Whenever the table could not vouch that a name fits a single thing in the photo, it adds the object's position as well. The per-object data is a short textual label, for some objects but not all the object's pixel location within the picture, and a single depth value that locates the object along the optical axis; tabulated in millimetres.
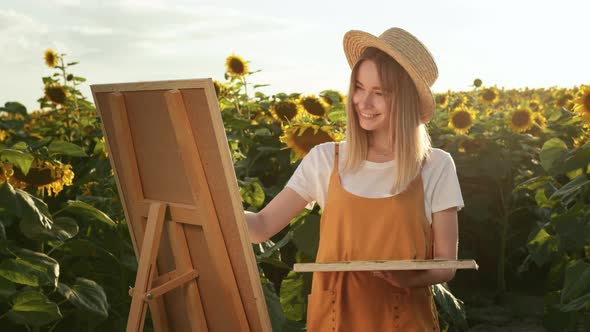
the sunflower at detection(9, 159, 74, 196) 4059
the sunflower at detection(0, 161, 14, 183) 3850
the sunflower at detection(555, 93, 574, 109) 7742
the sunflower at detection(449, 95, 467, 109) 10852
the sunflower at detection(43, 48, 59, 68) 7559
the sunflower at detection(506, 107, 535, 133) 6742
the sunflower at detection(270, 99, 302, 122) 5707
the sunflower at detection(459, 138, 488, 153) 6562
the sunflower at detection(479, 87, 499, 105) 9383
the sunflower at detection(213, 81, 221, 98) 6145
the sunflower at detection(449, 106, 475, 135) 6887
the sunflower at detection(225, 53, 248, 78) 6620
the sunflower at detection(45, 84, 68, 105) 7074
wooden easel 2557
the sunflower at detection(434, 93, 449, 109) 9145
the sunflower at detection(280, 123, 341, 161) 4379
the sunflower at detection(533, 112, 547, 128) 7141
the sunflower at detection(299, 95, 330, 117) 5508
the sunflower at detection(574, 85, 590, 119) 4965
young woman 2670
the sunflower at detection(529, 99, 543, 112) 8133
